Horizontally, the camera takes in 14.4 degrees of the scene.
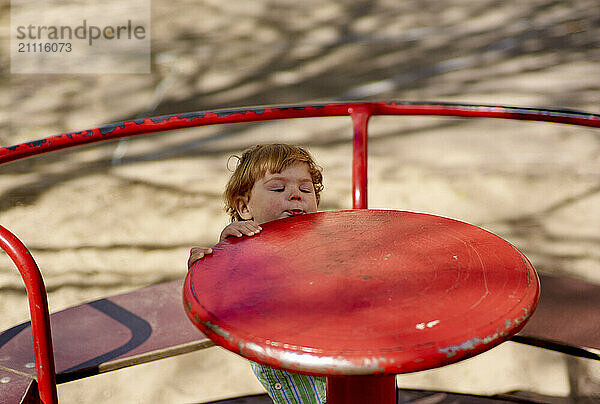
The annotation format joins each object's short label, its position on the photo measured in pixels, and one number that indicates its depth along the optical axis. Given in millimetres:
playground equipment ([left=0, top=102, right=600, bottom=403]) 3641
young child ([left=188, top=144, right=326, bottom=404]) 3756
